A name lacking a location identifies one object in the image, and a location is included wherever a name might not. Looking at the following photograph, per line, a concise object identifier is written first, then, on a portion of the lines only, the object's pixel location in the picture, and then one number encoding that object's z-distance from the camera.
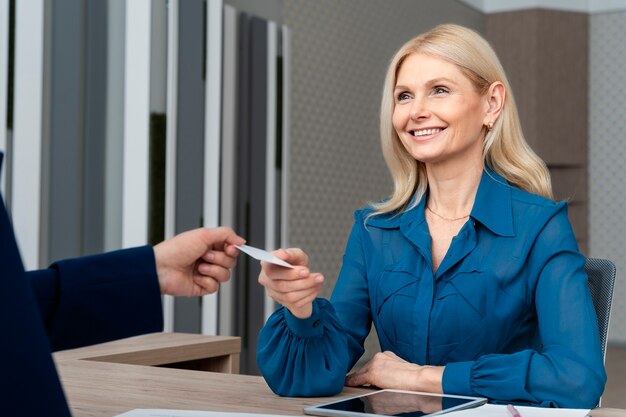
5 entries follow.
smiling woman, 2.16
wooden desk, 2.03
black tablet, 1.99
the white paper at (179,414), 1.95
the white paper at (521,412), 1.98
